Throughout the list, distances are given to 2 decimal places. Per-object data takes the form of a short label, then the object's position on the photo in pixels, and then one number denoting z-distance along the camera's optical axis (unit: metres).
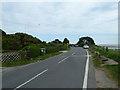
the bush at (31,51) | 11.41
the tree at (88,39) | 64.92
